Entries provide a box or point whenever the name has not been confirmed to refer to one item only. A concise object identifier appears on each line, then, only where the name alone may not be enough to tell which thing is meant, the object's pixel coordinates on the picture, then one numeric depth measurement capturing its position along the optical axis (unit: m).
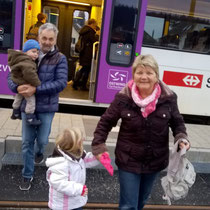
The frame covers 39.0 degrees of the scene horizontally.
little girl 2.22
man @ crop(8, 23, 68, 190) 3.08
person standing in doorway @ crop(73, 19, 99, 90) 7.13
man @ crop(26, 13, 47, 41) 5.93
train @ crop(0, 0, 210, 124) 5.58
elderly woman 2.37
